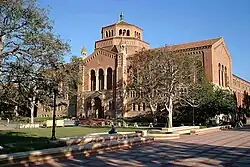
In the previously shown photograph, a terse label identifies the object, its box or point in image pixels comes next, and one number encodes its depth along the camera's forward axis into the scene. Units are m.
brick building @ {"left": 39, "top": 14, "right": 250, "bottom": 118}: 46.91
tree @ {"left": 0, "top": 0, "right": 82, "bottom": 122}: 13.45
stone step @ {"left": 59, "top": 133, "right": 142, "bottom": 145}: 15.88
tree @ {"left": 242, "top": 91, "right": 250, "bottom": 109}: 66.67
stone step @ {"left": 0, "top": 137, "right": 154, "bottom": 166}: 10.81
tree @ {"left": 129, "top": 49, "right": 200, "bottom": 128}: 35.06
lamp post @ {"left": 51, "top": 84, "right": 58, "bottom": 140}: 14.79
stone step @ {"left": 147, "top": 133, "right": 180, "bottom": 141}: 22.59
